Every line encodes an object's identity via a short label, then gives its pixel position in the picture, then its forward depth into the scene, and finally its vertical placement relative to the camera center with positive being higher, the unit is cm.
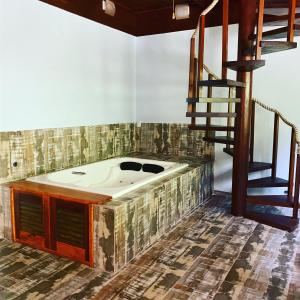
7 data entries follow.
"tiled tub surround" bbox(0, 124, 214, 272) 224 -59
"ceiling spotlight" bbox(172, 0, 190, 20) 320 +107
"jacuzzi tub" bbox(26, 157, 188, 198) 258 -63
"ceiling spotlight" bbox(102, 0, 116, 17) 295 +103
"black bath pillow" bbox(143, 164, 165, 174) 376 -66
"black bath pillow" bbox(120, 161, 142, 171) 394 -66
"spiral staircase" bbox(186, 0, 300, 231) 297 -5
